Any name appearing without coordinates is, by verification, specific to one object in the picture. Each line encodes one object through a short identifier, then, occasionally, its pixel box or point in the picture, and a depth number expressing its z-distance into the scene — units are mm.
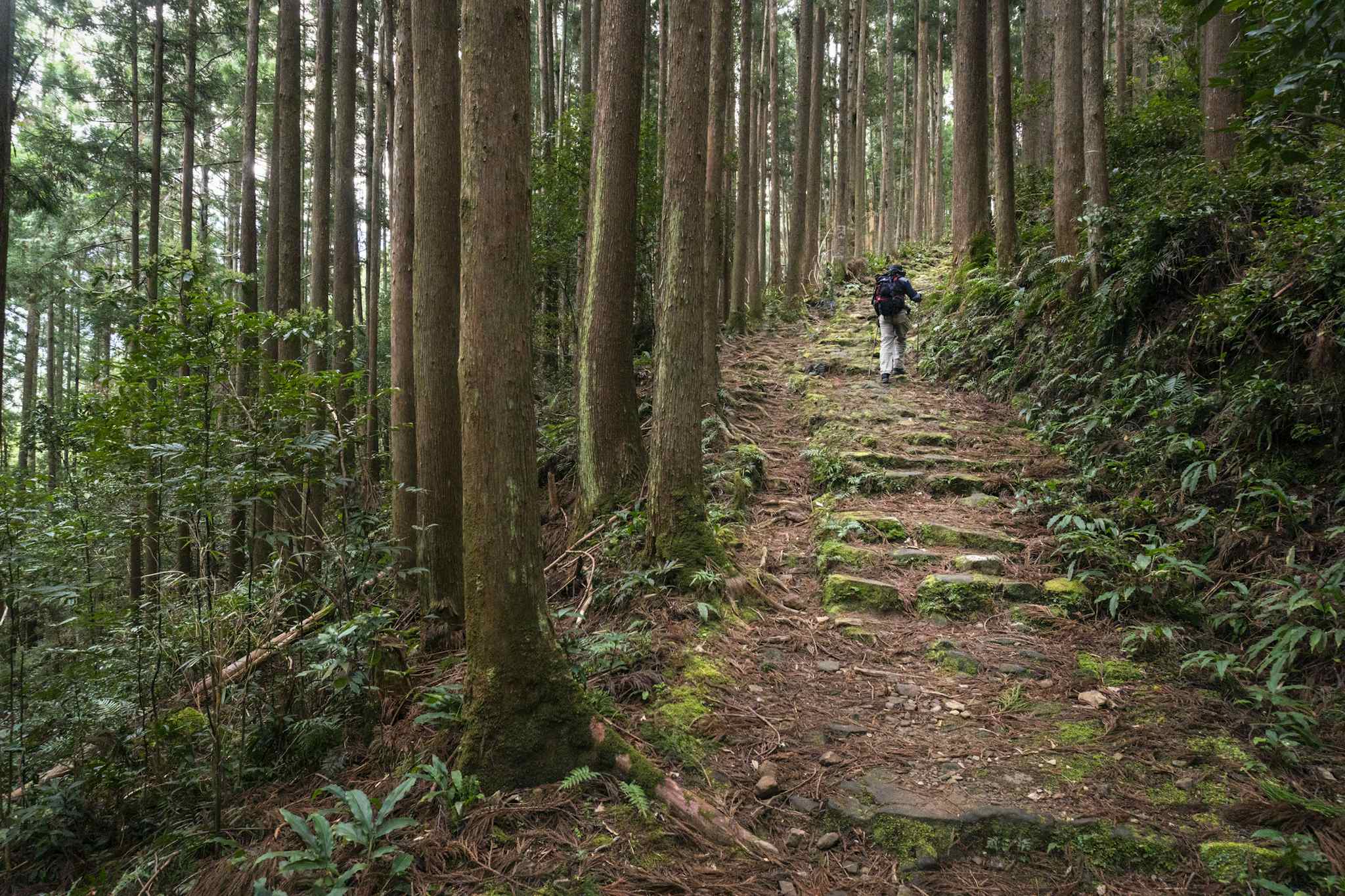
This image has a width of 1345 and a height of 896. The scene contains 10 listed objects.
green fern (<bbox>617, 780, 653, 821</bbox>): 2848
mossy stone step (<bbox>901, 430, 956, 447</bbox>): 7551
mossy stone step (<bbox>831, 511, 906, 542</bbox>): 5871
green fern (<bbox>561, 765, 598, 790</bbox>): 2957
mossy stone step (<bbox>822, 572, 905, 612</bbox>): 4988
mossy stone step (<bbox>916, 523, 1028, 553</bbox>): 5500
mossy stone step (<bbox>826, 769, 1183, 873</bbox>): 2629
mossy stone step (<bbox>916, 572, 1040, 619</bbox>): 4828
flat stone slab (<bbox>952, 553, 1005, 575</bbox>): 5215
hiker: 9695
